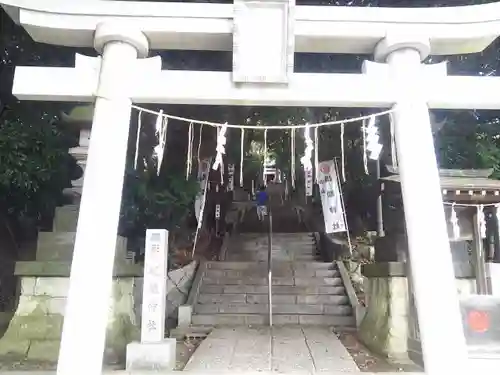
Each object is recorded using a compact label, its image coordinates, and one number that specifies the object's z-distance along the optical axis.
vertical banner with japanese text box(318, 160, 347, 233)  9.08
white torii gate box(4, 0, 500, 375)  4.78
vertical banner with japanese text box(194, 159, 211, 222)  9.82
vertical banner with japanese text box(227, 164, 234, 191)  11.74
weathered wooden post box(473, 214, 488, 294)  6.96
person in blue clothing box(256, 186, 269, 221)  19.59
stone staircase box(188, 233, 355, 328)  10.18
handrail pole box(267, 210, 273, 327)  9.97
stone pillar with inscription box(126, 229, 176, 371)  5.84
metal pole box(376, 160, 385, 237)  11.36
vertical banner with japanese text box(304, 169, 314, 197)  10.90
